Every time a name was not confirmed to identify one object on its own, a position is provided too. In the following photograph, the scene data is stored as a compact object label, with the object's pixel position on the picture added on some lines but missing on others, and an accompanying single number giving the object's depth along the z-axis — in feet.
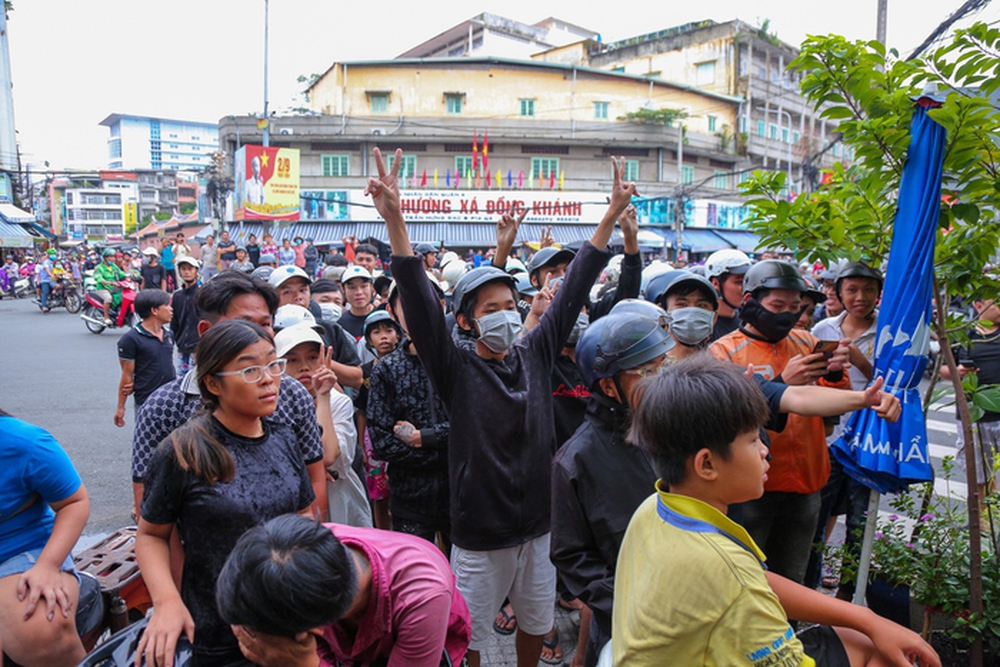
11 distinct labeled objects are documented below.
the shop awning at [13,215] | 108.99
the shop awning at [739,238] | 119.65
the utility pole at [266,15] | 78.38
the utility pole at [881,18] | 29.53
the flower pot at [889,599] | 9.43
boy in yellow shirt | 4.46
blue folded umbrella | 8.14
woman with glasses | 6.54
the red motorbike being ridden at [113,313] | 49.21
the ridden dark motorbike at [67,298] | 68.44
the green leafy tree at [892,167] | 8.04
